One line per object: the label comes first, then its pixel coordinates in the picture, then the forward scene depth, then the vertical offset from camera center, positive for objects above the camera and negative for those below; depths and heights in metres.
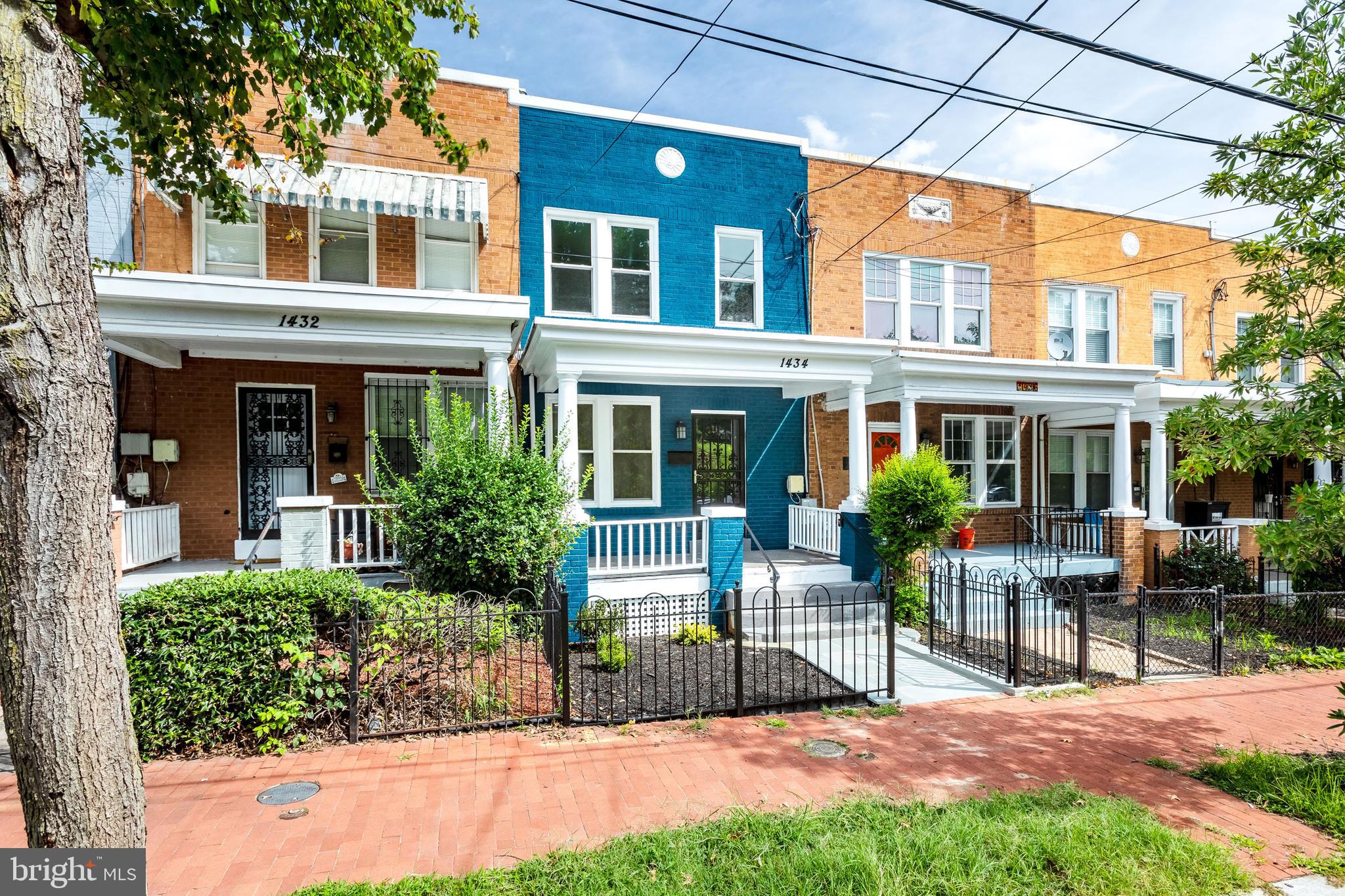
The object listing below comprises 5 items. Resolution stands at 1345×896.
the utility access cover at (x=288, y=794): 4.46 -2.38
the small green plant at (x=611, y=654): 7.27 -2.28
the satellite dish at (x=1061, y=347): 14.38 +2.19
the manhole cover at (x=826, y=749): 5.39 -2.52
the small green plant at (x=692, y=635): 8.42 -2.41
